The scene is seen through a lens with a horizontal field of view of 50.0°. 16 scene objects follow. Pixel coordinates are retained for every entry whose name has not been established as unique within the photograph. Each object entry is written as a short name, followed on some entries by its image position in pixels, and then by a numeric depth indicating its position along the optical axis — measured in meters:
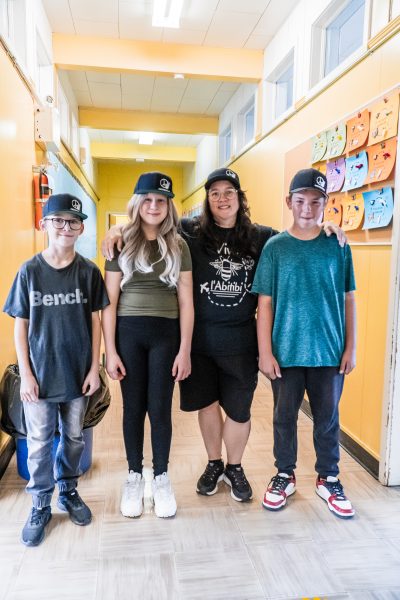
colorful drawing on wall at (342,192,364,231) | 2.29
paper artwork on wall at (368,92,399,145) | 1.98
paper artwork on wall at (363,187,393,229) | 2.04
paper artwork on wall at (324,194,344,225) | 2.51
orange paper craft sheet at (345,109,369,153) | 2.21
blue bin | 1.99
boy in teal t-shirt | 1.74
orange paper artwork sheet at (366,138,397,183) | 2.00
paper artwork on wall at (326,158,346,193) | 2.46
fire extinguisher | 2.84
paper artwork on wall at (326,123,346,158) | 2.44
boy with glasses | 1.59
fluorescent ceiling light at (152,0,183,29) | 3.11
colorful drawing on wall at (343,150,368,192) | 2.23
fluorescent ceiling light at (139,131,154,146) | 7.13
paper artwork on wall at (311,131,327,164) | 2.67
